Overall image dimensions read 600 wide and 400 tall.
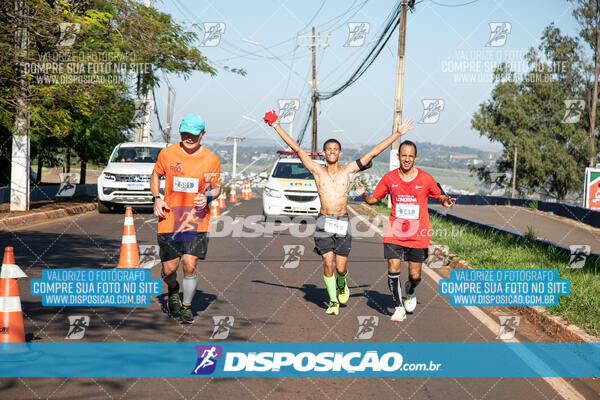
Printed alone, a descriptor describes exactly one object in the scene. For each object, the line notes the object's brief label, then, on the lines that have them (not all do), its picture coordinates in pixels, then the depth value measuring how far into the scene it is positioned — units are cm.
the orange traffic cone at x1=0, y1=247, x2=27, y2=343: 518
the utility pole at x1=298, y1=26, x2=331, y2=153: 4522
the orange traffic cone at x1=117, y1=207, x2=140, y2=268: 908
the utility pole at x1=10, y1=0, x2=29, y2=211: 1723
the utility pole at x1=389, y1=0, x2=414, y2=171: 2336
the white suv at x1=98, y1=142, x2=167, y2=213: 1897
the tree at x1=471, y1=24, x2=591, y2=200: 5922
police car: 1688
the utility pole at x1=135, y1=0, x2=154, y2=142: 3034
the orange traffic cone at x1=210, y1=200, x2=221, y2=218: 1911
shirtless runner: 714
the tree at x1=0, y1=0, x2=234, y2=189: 1628
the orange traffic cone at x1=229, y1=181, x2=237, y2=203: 3160
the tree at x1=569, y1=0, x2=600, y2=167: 5157
